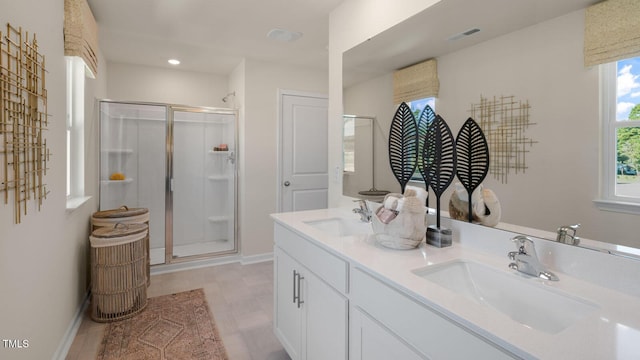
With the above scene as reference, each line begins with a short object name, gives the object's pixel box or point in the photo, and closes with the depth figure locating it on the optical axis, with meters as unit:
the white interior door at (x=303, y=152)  3.94
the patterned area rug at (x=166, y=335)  2.05
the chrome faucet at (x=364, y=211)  1.97
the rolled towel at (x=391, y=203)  1.41
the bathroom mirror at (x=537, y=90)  1.05
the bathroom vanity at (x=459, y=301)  0.74
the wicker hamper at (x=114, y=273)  2.44
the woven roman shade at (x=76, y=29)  2.08
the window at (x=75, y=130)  2.50
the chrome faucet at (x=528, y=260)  1.07
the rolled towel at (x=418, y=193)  1.63
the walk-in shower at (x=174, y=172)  3.44
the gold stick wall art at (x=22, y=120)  1.22
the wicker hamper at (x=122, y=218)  2.82
